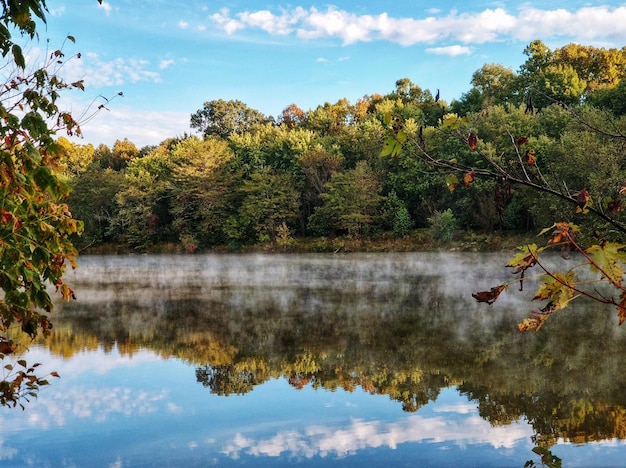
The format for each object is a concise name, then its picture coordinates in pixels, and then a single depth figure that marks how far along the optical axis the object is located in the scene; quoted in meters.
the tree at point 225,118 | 68.19
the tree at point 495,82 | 55.88
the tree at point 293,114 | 69.89
